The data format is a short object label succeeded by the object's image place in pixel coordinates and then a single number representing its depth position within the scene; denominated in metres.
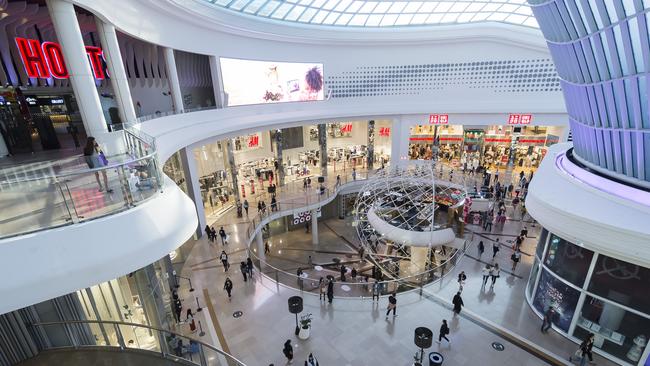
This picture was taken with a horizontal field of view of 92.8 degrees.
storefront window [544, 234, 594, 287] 9.65
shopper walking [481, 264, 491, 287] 12.97
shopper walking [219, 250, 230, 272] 13.98
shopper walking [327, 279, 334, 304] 11.91
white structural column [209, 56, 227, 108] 19.14
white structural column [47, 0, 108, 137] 7.85
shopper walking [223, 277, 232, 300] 12.22
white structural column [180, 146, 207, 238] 15.81
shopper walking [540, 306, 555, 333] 10.55
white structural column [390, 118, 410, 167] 27.11
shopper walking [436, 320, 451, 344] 9.88
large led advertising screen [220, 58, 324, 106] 20.53
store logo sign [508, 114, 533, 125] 24.41
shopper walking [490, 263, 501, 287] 13.03
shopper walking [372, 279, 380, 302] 11.95
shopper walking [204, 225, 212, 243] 16.78
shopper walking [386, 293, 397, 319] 11.16
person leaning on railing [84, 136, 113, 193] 5.29
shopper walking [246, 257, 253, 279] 13.52
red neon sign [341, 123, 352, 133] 29.38
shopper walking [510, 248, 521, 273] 14.35
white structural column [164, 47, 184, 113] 15.39
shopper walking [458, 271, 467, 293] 12.81
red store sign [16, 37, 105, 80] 9.61
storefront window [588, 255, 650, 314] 8.47
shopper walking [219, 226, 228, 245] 16.33
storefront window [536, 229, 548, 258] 11.46
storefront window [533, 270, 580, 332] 10.22
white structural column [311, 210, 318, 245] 21.42
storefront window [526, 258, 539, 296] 11.88
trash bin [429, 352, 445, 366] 9.00
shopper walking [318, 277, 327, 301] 12.02
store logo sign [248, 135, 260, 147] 24.05
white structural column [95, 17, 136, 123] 10.05
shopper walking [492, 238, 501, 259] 15.40
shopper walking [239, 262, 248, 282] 13.19
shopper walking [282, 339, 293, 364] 9.29
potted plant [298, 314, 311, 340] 10.06
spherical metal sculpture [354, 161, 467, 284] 16.05
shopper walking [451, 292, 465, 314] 11.34
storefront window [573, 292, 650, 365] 8.81
